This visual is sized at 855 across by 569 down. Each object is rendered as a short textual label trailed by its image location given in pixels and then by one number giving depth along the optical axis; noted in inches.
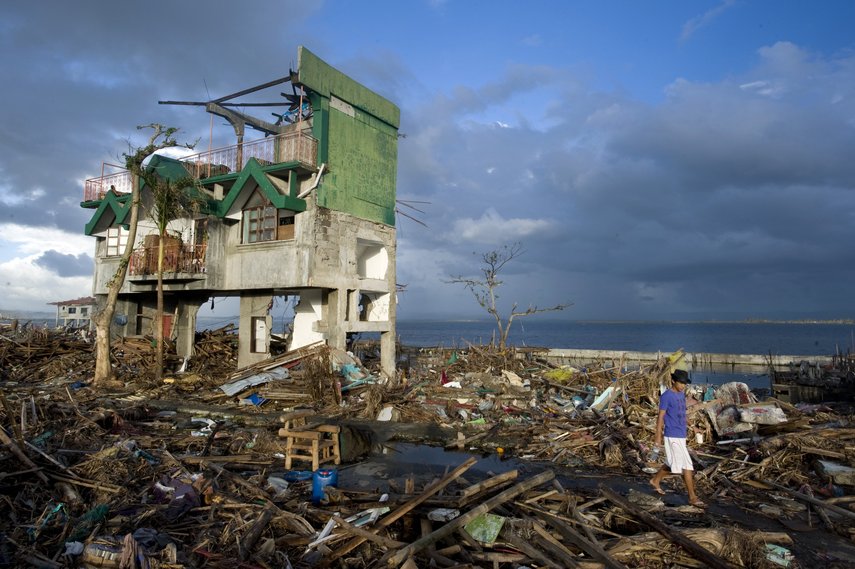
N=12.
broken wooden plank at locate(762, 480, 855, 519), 314.5
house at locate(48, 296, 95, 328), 1886.1
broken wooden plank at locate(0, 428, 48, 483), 321.4
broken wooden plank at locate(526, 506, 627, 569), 228.2
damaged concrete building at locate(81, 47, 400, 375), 815.7
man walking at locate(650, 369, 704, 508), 340.8
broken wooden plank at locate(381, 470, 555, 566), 228.7
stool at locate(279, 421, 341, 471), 426.6
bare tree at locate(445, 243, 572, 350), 1228.5
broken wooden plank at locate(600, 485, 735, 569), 236.7
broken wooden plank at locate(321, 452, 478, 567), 244.8
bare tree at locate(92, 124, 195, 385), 792.9
